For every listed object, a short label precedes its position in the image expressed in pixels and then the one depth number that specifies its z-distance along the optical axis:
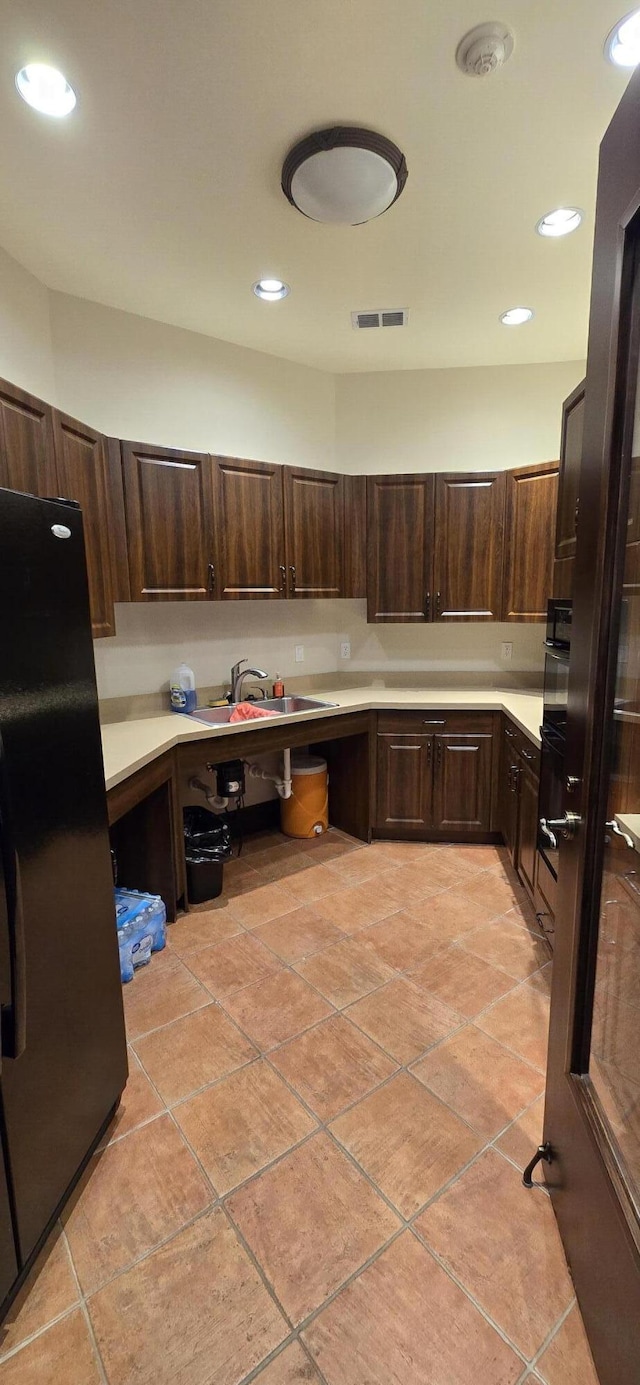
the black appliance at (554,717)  2.05
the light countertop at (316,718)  2.17
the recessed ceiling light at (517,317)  2.69
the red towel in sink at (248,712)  3.04
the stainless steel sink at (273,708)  3.07
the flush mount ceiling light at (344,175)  1.65
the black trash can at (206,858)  2.73
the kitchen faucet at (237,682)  3.19
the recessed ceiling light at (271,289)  2.43
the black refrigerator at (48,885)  1.08
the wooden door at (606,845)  0.95
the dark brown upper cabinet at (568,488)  2.16
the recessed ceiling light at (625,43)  1.33
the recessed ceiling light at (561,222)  1.98
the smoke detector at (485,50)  1.35
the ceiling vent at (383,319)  2.70
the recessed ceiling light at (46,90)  1.45
